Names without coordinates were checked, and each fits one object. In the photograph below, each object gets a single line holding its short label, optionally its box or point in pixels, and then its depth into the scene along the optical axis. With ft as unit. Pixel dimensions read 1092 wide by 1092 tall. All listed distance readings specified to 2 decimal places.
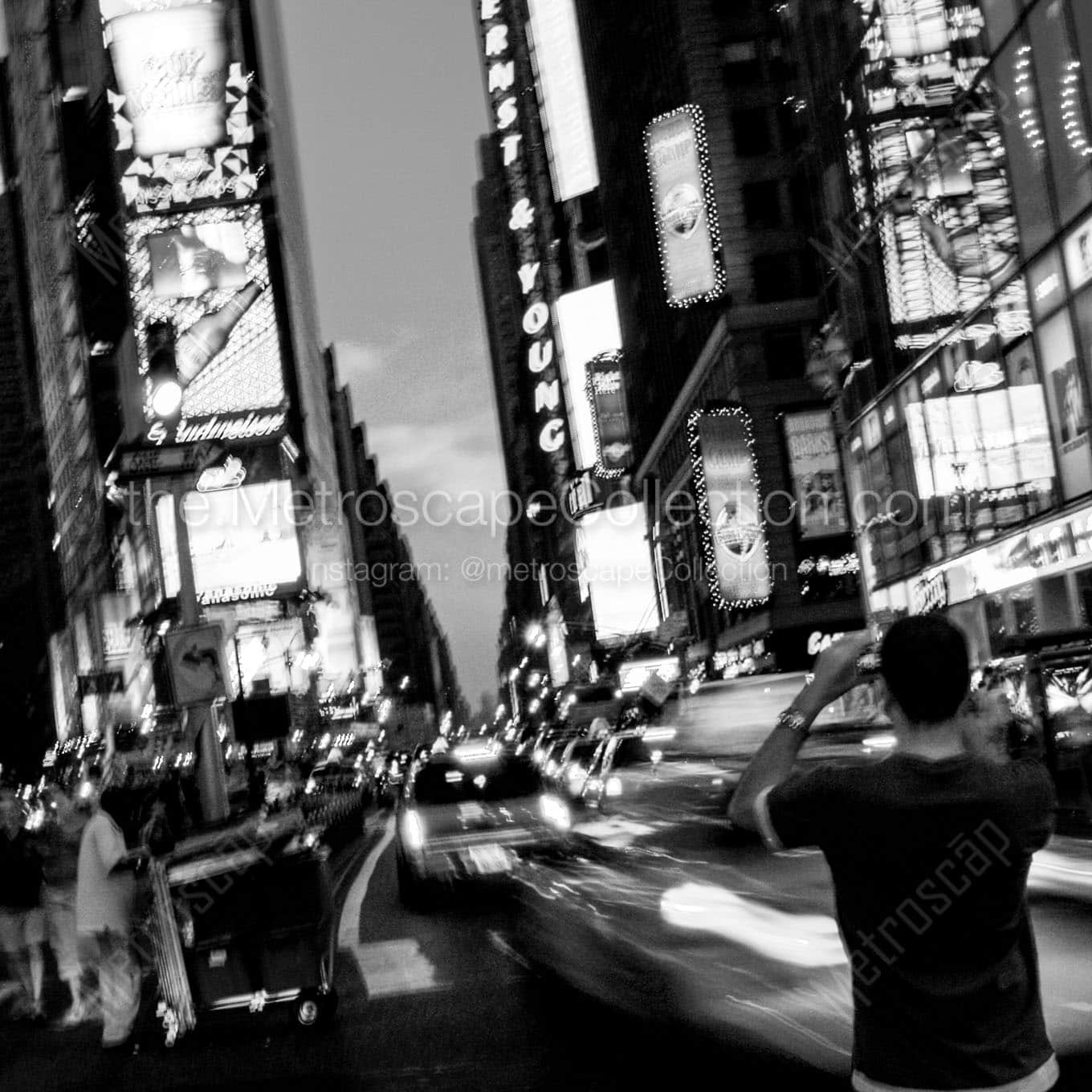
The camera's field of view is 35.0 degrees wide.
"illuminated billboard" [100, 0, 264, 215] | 301.22
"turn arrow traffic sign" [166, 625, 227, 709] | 67.51
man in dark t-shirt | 11.33
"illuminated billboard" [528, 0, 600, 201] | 311.47
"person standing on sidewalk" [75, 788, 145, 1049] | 39.65
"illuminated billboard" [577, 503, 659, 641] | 285.02
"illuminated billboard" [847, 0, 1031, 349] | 113.50
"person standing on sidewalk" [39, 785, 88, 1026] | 46.19
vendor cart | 35.73
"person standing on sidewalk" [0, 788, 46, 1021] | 45.27
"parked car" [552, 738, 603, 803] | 95.40
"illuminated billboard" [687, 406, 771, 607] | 192.54
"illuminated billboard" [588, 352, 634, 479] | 300.20
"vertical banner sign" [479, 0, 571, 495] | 328.90
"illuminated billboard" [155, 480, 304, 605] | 261.44
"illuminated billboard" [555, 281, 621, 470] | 307.99
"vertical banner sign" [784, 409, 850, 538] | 190.08
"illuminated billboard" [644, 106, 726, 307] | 205.77
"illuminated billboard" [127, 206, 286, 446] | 284.00
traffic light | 62.85
